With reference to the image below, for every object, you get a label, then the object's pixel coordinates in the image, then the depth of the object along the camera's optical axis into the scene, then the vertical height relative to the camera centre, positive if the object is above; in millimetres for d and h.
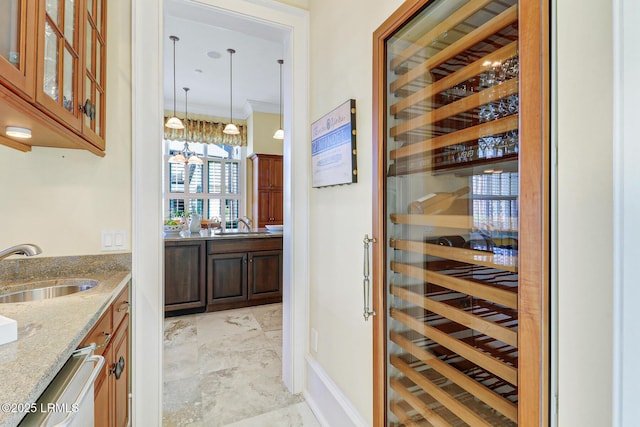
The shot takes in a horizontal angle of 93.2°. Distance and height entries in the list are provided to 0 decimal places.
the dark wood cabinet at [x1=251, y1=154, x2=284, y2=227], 6723 +546
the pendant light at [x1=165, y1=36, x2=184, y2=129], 4786 +1451
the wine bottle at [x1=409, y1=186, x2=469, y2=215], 1014 +39
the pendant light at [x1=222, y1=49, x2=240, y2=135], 4562 +2383
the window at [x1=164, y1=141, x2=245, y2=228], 6941 +702
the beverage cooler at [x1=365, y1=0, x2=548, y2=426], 752 -4
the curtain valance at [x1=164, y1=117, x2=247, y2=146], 6547 +1796
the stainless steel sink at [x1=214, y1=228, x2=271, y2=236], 3965 -265
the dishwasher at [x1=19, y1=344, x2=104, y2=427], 654 -439
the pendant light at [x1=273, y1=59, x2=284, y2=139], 5136 +1347
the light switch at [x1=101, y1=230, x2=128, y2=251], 1728 -152
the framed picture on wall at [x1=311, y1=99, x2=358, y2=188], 1566 +384
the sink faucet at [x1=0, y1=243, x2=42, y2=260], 1065 -132
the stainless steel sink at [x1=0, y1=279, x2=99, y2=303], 1390 -364
